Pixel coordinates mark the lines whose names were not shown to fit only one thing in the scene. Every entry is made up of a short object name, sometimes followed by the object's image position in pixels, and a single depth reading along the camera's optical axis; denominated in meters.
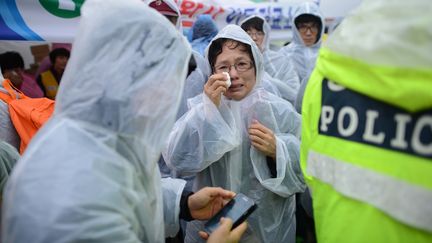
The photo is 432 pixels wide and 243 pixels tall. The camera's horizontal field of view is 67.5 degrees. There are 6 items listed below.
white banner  2.70
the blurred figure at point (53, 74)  3.98
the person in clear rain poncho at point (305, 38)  4.11
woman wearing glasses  1.58
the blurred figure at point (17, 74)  3.48
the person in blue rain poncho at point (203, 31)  3.35
